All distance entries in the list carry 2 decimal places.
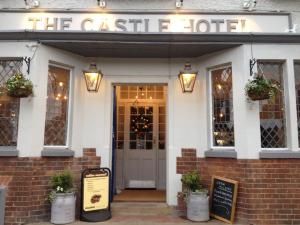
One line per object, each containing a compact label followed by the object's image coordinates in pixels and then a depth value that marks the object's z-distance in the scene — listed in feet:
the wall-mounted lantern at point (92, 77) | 22.27
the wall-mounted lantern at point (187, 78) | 22.25
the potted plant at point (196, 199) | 20.38
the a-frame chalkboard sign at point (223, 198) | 19.86
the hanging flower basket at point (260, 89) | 19.26
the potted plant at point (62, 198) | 19.58
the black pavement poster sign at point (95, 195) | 20.45
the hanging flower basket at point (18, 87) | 19.40
